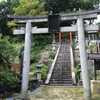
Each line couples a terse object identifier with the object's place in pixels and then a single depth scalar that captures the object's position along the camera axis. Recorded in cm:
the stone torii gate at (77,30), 498
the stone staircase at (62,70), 675
